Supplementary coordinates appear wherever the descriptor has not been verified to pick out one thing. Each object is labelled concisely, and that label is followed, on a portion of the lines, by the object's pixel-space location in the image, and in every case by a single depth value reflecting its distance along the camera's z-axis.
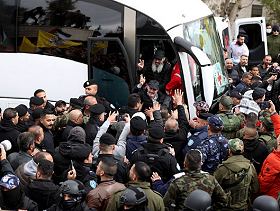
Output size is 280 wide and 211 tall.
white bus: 7.77
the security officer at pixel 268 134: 5.81
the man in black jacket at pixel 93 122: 6.06
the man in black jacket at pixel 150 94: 7.29
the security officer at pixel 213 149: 5.12
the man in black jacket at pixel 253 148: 5.39
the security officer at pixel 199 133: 5.60
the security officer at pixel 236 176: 4.66
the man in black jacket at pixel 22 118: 6.39
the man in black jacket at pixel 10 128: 5.89
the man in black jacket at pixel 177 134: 5.62
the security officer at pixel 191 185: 4.12
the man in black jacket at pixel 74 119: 6.22
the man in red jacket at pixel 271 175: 4.79
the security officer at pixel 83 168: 4.52
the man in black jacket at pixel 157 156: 4.79
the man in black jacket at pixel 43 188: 4.12
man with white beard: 8.02
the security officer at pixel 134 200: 3.38
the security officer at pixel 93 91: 7.43
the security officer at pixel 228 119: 6.14
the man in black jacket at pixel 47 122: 6.00
